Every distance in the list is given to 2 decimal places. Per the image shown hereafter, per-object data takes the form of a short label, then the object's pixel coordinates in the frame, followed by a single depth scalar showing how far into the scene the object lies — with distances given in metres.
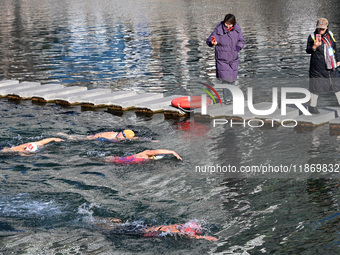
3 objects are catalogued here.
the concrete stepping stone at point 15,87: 19.69
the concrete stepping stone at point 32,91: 19.19
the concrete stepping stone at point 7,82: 20.97
